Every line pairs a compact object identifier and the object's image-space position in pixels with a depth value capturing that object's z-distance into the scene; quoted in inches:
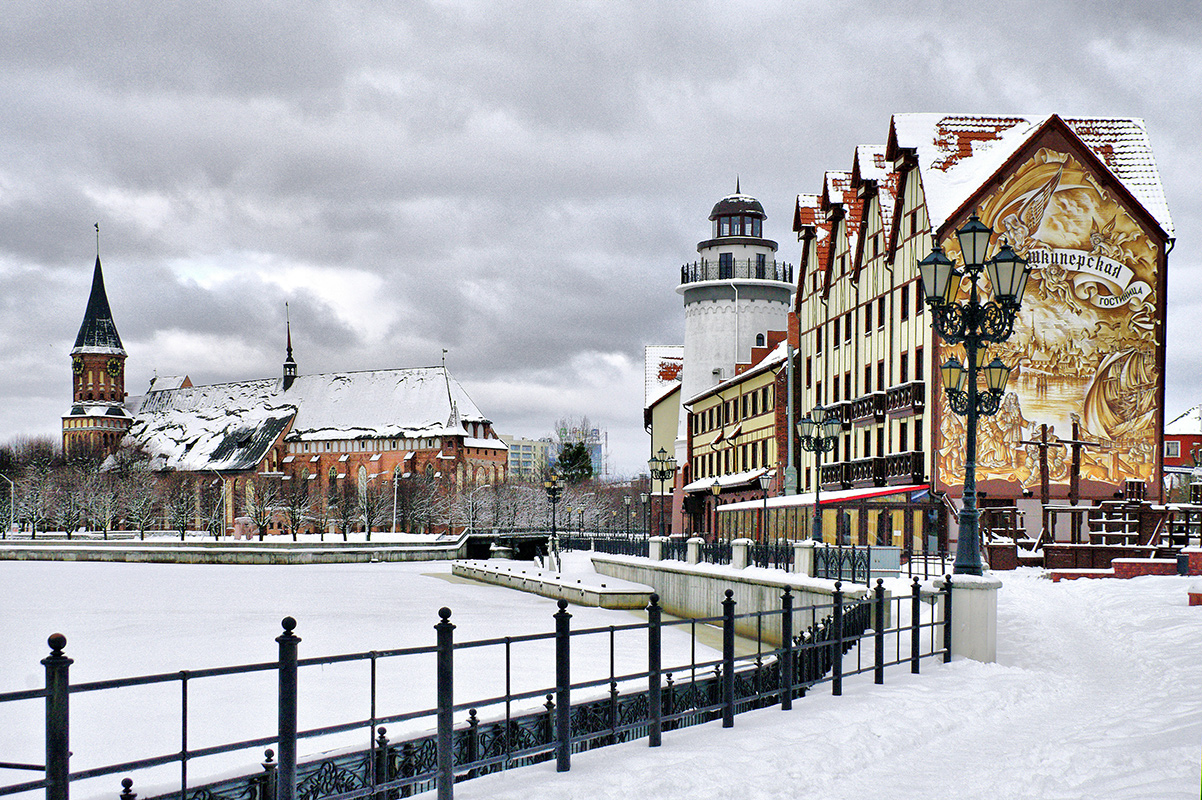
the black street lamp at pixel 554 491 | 2362.7
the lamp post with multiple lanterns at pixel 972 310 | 614.2
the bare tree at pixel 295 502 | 4003.4
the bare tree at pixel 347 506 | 4111.5
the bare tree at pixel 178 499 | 4222.4
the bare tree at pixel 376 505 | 4082.2
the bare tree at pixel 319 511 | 4397.1
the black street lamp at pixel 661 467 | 2162.9
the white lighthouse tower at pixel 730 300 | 2891.2
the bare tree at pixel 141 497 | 4143.7
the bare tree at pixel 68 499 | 4121.6
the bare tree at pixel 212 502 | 4756.4
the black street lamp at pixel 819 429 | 1341.0
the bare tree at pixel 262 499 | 4288.9
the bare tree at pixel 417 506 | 4239.7
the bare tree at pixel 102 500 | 4131.4
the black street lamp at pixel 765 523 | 1523.7
